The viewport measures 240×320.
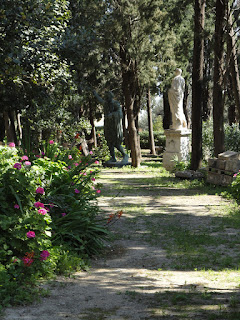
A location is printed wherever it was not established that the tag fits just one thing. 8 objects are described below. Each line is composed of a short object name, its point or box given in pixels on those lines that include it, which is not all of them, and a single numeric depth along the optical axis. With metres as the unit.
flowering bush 4.40
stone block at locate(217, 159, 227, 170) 11.01
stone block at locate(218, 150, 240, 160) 11.07
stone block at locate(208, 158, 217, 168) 11.52
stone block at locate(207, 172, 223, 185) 11.26
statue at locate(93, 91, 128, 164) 16.67
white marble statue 16.22
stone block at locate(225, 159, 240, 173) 10.52
